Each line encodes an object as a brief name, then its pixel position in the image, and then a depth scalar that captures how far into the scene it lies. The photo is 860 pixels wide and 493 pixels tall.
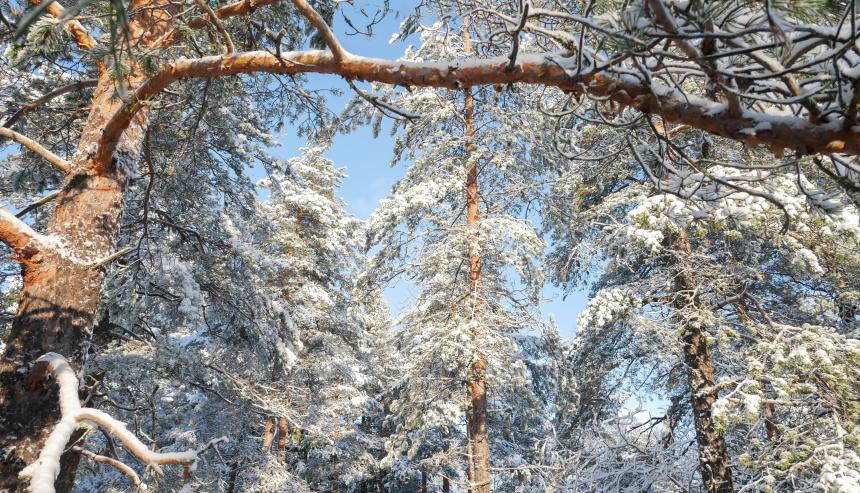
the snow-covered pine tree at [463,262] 8.07
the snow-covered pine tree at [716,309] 4.88
